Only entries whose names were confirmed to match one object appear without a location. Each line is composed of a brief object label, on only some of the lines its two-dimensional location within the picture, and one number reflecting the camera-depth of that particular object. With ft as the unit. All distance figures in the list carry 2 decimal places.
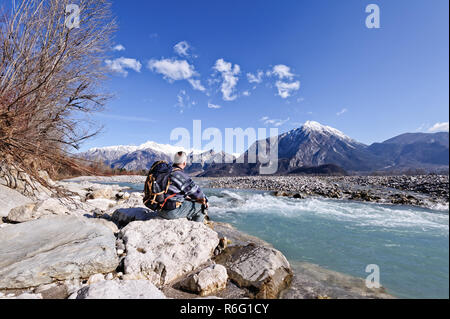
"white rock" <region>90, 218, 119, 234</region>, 12.18
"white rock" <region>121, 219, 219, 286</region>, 8.66
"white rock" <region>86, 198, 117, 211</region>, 21.30
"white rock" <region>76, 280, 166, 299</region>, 6.03
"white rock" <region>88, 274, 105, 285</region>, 7.57
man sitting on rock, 11.83
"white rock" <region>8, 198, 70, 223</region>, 12.16
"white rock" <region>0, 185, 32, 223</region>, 13.33
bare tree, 9.21
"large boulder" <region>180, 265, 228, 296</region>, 7.68
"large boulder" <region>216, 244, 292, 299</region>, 8.15
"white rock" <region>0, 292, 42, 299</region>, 6.12
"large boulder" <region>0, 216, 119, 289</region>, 7.23
